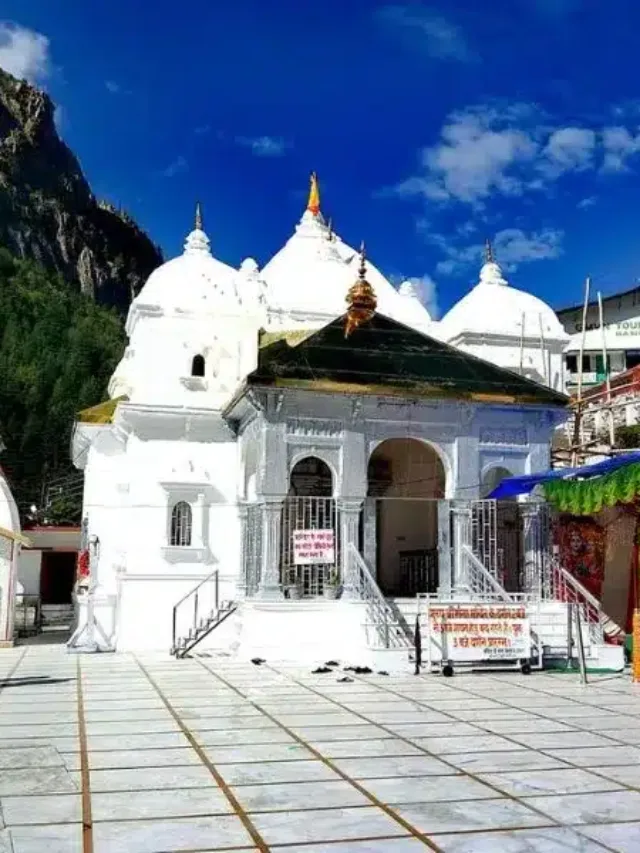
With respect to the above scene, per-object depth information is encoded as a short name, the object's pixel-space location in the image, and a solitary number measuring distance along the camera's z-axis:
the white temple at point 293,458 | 16.62
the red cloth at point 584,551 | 17.59
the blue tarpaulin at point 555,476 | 14.34
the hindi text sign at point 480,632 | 13.92
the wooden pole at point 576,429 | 22.34
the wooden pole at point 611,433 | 20.86
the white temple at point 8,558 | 19.61
